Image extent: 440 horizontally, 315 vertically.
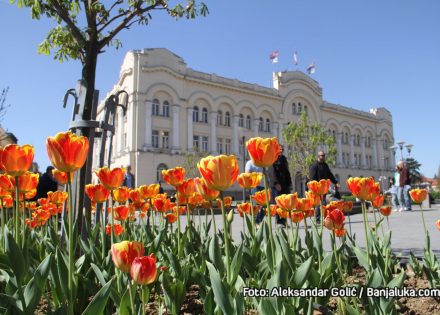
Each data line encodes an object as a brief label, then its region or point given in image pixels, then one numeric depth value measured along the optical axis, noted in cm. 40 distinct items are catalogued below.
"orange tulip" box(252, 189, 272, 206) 253
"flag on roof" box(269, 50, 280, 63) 3597
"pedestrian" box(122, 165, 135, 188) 958
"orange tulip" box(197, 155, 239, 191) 131
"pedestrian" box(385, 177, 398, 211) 1367
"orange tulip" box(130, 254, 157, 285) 113
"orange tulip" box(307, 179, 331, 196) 231
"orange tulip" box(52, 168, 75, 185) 225
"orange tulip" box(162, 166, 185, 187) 231
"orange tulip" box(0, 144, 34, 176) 148
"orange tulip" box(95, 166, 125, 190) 201
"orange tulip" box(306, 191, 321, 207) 238
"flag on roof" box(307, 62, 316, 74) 3928
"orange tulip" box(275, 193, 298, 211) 213
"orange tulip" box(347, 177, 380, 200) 193
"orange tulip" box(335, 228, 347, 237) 243
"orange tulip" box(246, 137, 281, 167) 150
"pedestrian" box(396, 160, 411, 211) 1144
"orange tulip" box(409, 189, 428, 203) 264
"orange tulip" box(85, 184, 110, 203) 229
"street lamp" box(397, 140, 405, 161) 2316
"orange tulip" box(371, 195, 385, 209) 251
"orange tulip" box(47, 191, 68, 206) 287
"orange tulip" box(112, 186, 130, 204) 266
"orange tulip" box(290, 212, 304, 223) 251
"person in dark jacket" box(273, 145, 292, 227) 654
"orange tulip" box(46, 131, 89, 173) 123
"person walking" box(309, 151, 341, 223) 722
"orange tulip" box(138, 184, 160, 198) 268
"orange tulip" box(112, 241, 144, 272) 119
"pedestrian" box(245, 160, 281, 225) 600
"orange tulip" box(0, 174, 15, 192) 214
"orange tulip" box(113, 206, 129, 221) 260
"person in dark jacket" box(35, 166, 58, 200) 661
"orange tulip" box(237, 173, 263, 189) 204
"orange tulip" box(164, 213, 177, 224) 291
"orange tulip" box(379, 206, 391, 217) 290
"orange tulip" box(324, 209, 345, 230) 199
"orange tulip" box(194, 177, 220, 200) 192
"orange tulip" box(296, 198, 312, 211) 236
